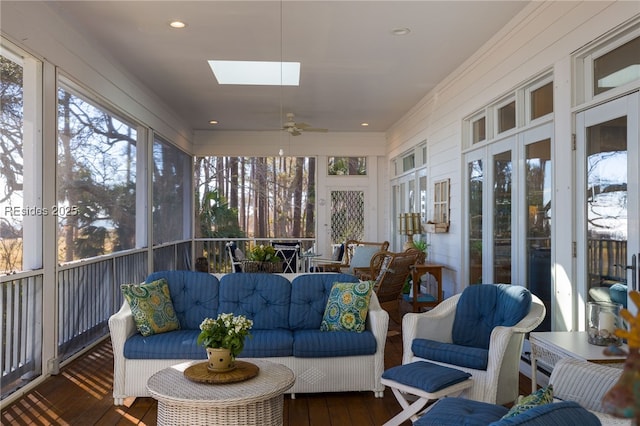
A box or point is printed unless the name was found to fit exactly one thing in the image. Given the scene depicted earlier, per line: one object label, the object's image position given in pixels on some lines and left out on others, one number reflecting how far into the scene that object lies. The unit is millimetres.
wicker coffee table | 2438
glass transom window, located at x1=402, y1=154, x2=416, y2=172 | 8470
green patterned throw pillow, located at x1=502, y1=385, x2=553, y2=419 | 1557
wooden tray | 2625
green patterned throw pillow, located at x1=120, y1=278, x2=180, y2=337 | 3602
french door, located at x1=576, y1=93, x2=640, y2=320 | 2992
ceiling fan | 6629
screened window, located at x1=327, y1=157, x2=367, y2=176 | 10367
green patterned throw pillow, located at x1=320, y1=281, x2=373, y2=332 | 3756
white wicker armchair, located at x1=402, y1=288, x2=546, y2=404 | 3029
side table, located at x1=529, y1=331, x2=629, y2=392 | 2525
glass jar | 2683
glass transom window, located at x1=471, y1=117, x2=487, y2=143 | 5430
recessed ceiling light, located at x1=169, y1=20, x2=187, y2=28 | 4441
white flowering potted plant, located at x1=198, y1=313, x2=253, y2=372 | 2725
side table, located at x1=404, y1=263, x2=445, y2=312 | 6070
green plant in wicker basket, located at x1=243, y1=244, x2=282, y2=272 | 5195
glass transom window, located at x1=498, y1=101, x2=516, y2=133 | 4711
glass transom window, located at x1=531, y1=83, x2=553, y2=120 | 4012
